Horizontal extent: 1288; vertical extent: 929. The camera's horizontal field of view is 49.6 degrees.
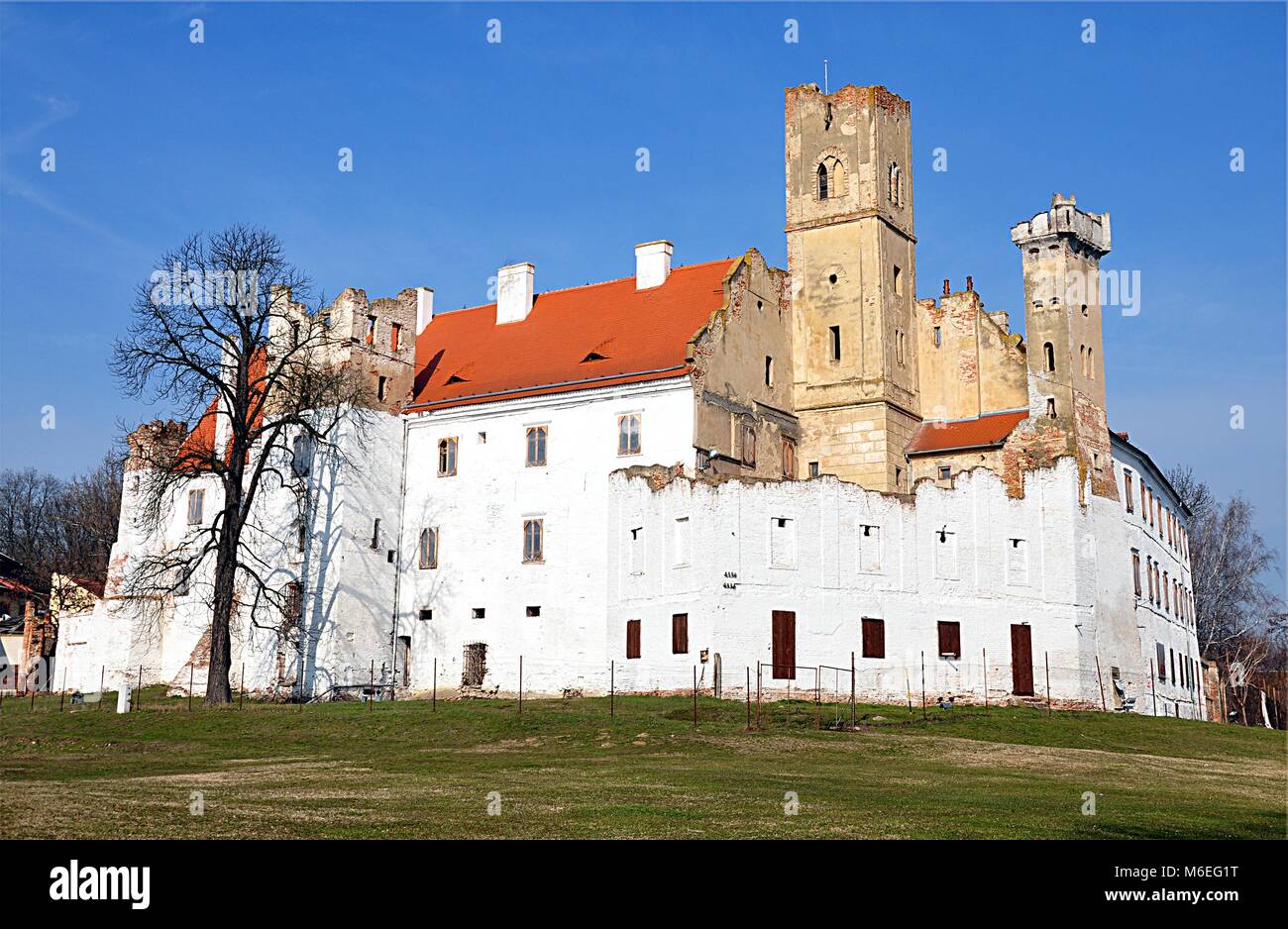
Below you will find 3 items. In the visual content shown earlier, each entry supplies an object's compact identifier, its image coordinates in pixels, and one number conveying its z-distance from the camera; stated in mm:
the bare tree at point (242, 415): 46406
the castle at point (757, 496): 46281
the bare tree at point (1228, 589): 75938
